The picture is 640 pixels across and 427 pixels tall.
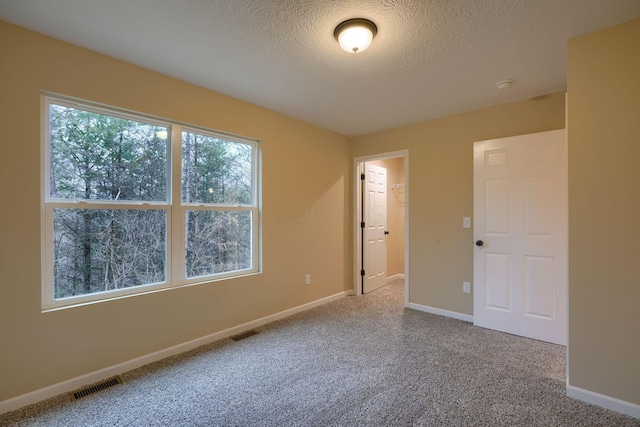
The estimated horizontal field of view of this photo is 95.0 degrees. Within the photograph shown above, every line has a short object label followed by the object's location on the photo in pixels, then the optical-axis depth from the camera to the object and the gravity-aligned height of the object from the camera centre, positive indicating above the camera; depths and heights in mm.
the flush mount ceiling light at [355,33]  1819 +1142
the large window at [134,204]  2092 +79
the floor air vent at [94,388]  1972 -1221
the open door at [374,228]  4578 -255
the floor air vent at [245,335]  2881 -1234
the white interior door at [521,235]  2764 -242
